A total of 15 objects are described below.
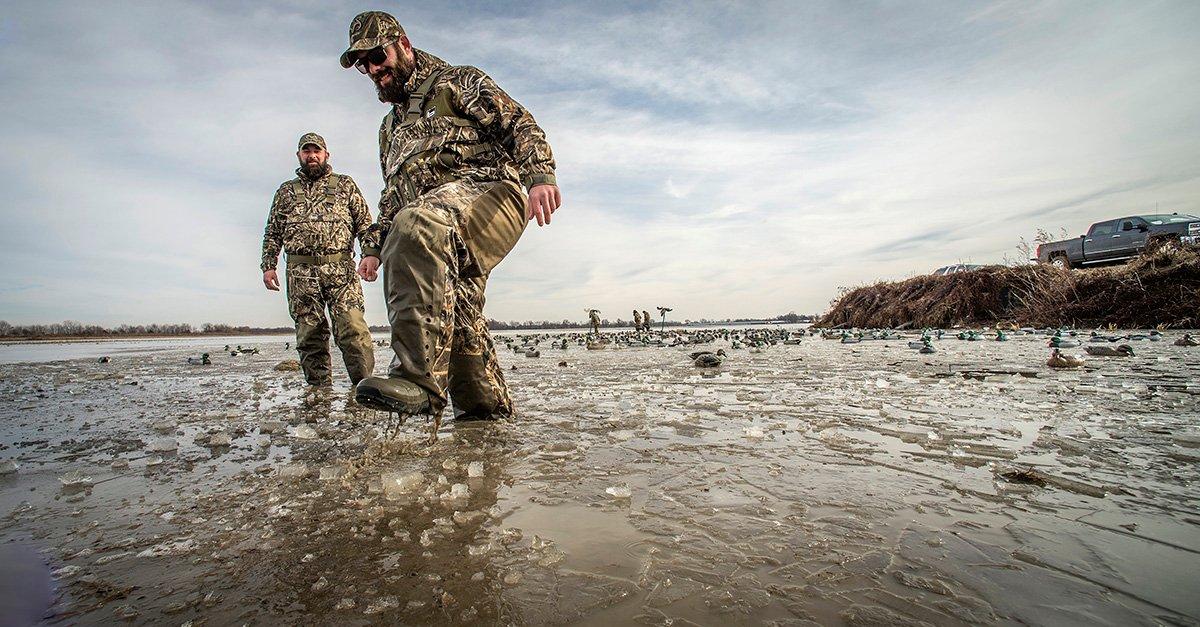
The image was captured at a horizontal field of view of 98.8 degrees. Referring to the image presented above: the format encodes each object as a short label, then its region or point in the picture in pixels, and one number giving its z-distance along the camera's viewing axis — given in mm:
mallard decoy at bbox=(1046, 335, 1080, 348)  8070
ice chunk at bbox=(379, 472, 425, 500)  2068
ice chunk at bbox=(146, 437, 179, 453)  2957
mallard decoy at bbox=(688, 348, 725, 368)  7566
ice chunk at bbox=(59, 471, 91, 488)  2262
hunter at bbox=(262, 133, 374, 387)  6535
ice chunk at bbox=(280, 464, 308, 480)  2350
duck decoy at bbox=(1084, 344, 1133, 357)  6420
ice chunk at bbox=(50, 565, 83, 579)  1385
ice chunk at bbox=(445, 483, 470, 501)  2016
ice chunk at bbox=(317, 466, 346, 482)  2307
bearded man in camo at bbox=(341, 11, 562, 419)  3326
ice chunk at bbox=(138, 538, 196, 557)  1530
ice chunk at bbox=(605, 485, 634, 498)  1989
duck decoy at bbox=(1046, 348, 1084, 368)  5539
